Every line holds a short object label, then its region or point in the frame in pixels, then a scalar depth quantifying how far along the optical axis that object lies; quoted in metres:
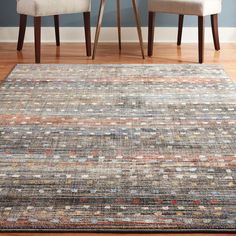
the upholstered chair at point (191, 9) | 3.96
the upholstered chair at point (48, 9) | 3.99
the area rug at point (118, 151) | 1.98
